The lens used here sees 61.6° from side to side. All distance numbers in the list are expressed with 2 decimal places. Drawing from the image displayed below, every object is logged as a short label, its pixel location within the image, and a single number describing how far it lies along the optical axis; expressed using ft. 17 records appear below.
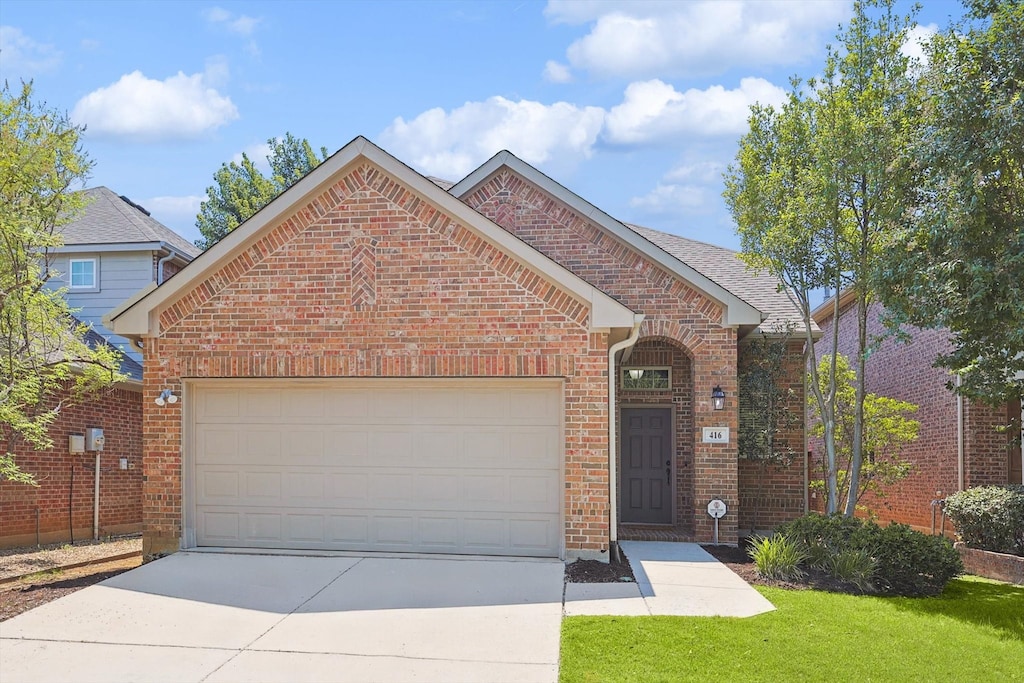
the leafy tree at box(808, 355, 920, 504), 50.96
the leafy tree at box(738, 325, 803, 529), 45.09
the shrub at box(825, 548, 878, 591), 30.86
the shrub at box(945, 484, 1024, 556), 37.68
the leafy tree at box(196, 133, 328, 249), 112.27
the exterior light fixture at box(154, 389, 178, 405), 34.68
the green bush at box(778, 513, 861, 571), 32.48
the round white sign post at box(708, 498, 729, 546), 41.70
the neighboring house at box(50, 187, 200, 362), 59.62
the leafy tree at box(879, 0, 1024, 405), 30.96
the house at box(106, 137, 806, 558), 33.17
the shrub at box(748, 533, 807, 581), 32.14
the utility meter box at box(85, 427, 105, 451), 47.52
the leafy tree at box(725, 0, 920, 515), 38.32
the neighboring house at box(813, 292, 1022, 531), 49.80
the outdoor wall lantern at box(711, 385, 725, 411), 42.19
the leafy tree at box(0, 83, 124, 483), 35.55
